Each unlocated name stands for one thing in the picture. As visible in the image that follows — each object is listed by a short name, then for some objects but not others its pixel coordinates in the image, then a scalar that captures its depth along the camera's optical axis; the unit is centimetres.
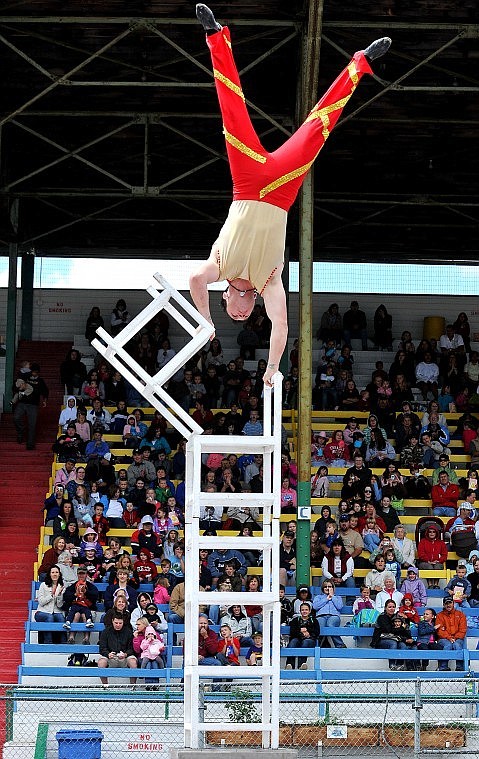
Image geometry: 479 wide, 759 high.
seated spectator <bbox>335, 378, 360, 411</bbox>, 1978
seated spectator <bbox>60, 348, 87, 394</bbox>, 2038
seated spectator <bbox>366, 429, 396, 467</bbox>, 1823
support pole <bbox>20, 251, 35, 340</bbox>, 2302
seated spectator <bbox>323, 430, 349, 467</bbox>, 1831
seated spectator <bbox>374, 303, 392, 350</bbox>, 2220
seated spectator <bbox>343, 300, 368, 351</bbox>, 2217
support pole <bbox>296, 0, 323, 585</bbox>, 1523
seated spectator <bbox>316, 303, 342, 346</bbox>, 2200
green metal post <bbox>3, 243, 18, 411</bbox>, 2102
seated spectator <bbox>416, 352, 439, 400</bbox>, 2055
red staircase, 1590
